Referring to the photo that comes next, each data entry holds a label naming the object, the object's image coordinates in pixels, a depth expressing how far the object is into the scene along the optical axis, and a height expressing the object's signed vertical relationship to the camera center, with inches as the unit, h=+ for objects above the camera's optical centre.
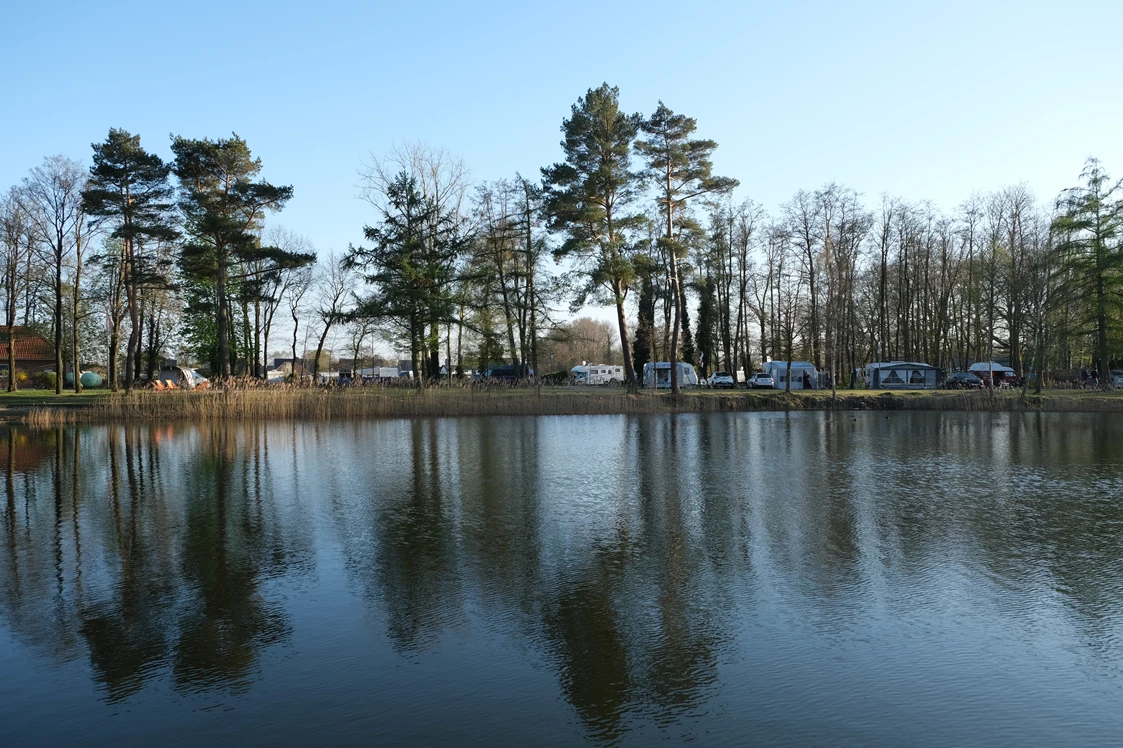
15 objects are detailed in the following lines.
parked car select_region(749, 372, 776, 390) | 1916.8 -24.3
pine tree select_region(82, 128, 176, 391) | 1366.9 +333.8
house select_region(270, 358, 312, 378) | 2825.5 +81.1
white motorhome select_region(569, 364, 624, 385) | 2468.0 +7.3
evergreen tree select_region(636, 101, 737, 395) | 1444.4 +390.8
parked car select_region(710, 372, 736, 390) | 2004.2 -21.8
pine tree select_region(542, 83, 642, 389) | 1428.4 +343.2
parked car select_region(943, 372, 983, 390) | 1853.3 -35.7
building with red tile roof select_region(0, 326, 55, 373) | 2498.8 +117.8
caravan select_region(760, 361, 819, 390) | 1952.5 -9.9
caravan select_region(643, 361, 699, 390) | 2043.2 -2.0
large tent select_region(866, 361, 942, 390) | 1899.6 -19.0
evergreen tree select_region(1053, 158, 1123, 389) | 1697.8 +240.3
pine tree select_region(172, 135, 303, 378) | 1331.2 +315.3
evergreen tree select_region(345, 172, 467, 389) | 1434.5 +219.1
